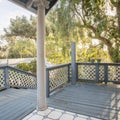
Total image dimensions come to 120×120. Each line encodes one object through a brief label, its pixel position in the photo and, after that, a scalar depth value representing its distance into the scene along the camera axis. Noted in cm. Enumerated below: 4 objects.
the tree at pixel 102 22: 487
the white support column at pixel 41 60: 233
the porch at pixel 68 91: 243
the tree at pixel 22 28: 1193
